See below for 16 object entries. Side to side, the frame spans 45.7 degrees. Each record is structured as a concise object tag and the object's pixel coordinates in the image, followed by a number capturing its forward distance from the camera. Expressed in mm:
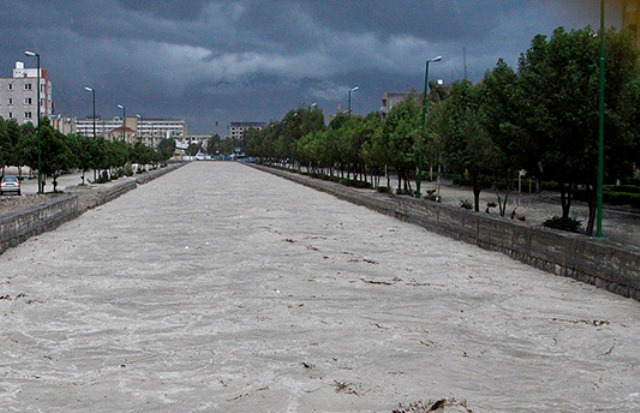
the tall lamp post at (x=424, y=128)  33841
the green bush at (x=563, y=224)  21617
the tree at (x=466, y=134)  28984
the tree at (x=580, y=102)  20938
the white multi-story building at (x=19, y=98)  128125
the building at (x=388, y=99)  139800
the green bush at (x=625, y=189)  43438
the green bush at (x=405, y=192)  45531
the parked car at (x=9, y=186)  46719
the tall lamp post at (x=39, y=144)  42406
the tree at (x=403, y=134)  41938
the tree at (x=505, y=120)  23172
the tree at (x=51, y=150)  43994
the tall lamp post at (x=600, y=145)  16578
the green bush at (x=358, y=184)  56238
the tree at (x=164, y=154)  154350
